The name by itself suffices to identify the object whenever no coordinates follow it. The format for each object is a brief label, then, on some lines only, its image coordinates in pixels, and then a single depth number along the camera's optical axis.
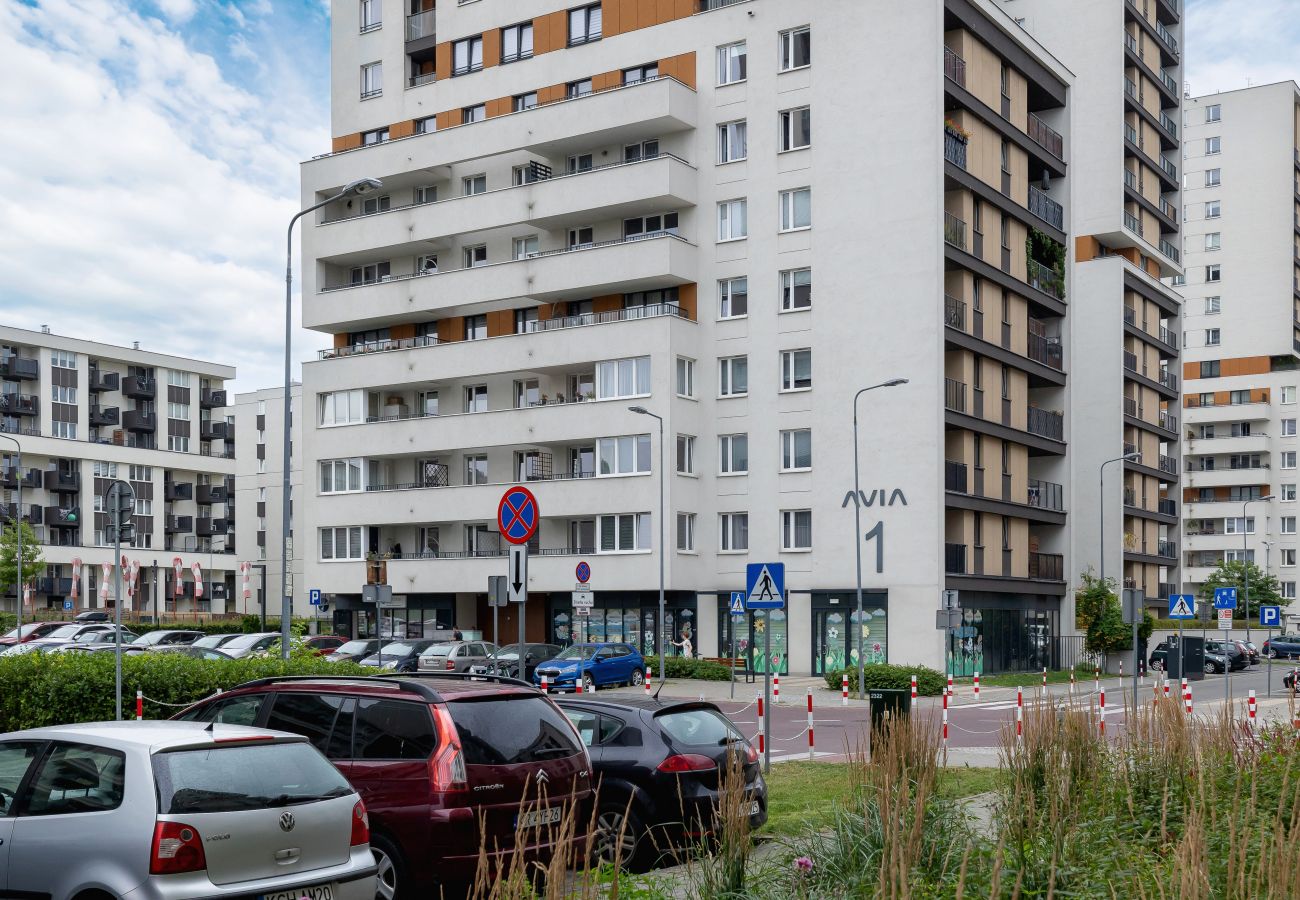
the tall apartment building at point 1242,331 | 103.25
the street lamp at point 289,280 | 28.23
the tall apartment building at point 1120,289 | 63.00
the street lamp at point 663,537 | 48.19
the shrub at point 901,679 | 38.97
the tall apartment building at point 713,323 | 47.53
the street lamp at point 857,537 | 37.84
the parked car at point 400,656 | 42.38
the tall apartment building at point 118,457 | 93.44
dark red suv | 10.02
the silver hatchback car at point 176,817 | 7.93
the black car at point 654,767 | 12.41
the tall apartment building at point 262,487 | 103.88
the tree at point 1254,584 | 93.56
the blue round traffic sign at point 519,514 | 15.05
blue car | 40.47
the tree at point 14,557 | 74.06
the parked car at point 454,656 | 41.91
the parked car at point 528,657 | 36.47
